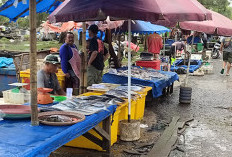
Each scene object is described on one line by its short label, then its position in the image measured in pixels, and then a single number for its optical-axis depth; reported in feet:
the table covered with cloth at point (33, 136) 8.97
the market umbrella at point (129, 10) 15.43
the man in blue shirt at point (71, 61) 24.86
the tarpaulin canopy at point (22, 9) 23.67
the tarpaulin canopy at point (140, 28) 41.16
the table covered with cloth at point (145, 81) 27.37
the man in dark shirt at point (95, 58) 26.16
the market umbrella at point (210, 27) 26.94
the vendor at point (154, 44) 45.96
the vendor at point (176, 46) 62.51
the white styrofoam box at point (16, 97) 15.24
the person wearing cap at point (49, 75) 18.24
